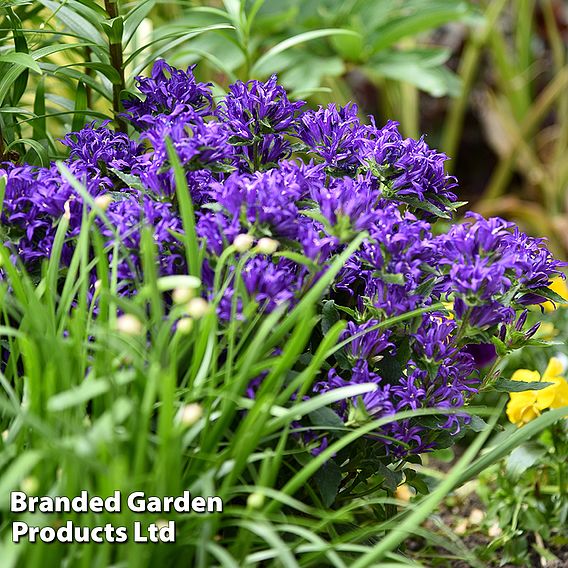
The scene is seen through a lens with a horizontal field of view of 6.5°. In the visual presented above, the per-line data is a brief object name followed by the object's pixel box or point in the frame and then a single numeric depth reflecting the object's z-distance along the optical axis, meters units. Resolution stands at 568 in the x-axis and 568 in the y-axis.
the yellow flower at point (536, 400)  3.47
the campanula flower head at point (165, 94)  3.38
